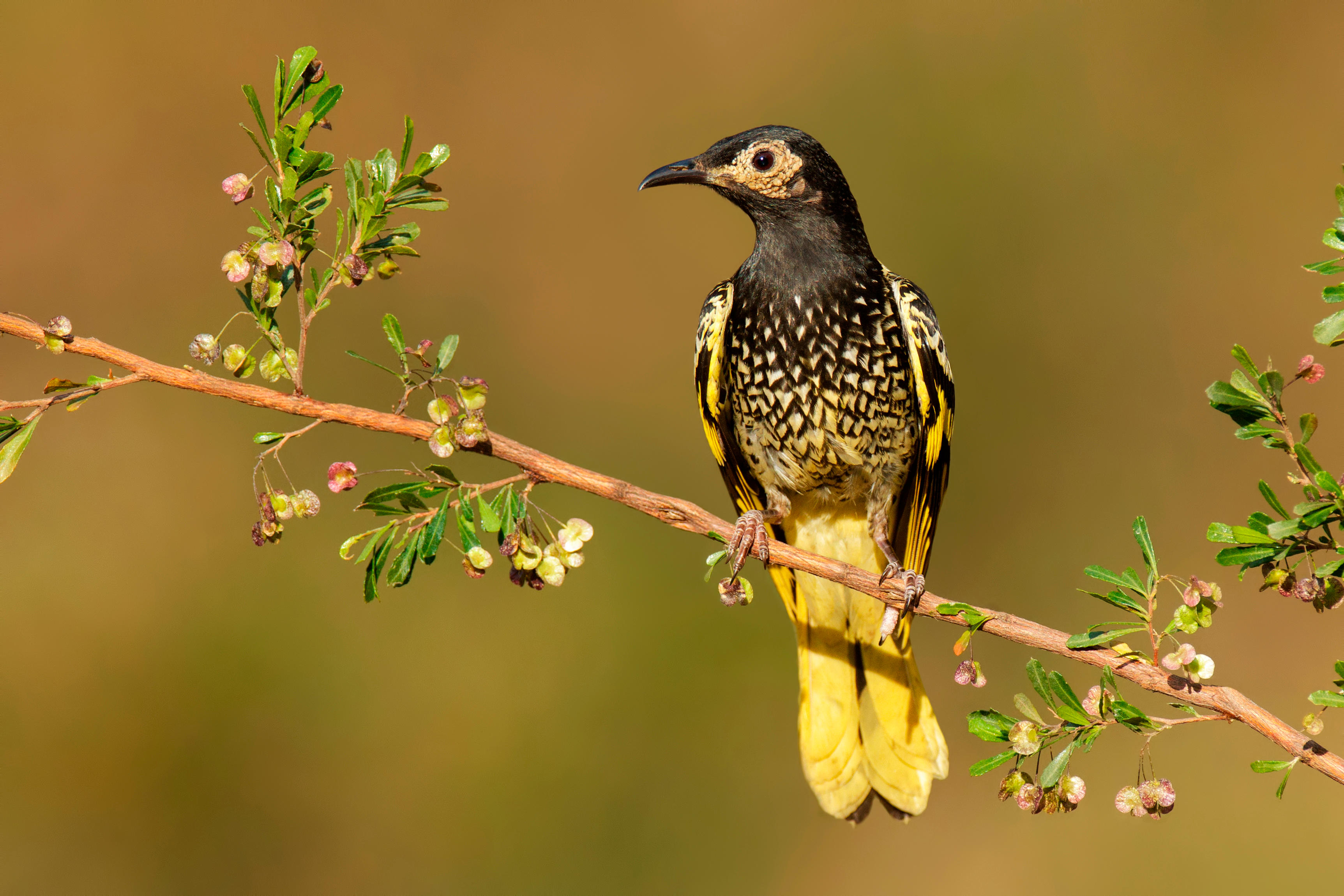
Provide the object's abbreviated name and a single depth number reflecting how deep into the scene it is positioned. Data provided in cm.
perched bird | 593
